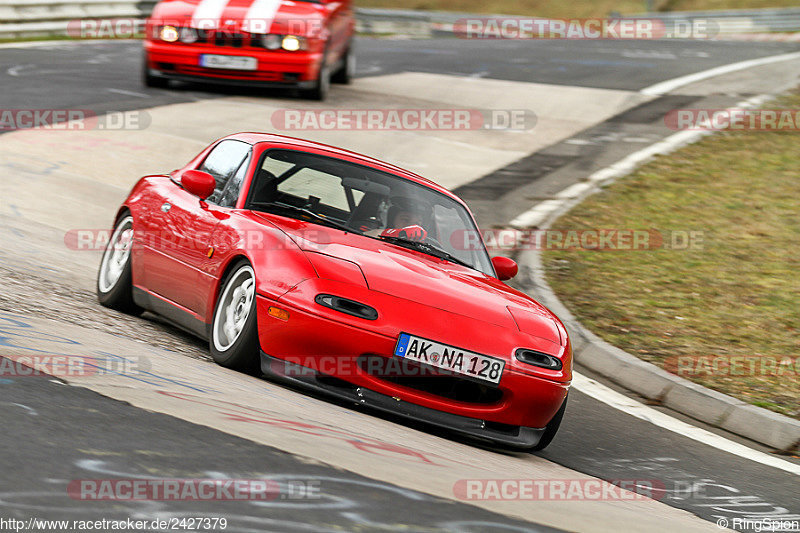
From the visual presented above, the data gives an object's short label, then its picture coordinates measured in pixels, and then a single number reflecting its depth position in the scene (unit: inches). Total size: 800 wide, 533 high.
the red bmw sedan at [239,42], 1192.8
